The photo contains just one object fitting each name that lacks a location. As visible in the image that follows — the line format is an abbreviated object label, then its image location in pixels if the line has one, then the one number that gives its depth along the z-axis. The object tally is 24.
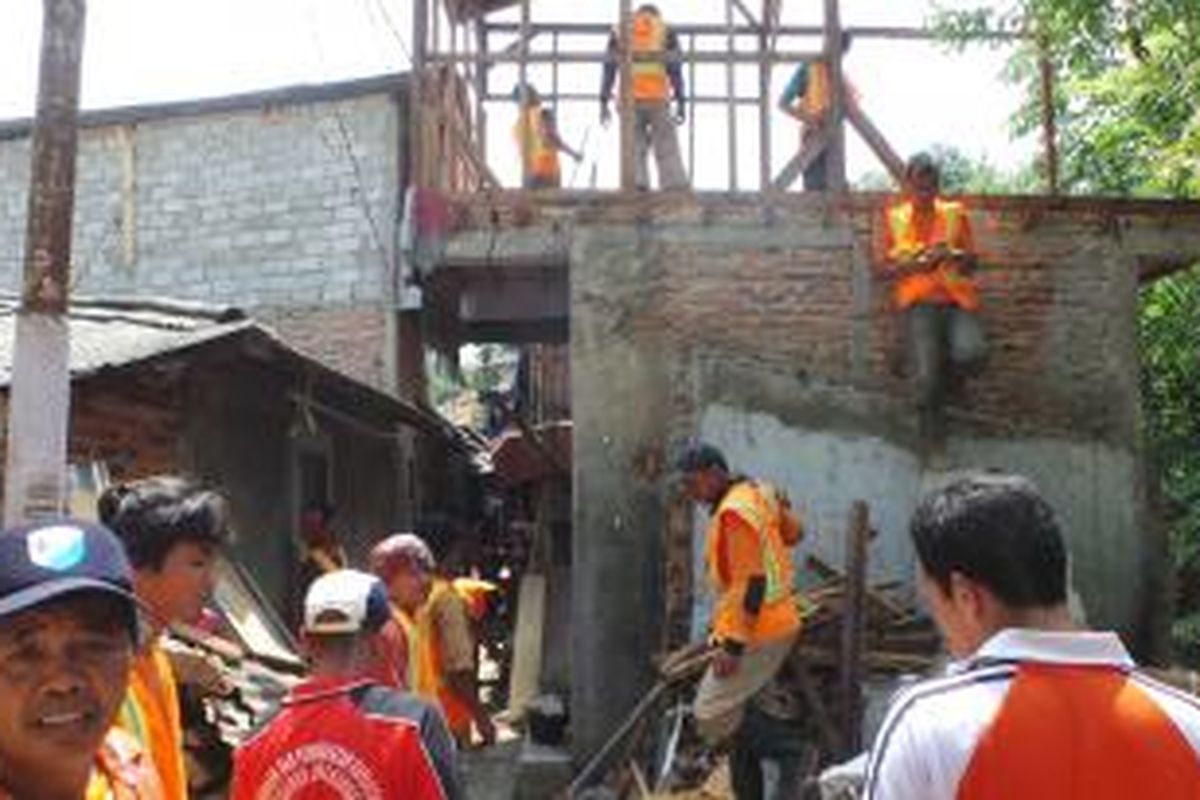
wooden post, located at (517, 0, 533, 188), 11.99
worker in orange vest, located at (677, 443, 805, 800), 7.90
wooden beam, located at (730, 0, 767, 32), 12.55
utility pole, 6.47
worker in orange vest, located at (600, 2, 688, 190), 12.05
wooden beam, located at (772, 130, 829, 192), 11.93
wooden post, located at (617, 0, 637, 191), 11.71
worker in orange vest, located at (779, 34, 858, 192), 11.97
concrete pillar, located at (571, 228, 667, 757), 11.11
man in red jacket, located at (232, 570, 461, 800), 3.87
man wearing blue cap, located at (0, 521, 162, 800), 2.15
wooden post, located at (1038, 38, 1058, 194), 12.38
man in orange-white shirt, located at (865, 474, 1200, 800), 2.61
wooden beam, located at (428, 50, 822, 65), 11.88
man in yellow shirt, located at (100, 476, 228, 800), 3.61
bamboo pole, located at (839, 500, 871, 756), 8.97
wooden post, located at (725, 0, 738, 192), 11.78
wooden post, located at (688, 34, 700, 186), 12.20
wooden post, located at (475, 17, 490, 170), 13.12
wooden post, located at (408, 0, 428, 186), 12.16
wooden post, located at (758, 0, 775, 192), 11.75
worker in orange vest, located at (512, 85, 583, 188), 12.23
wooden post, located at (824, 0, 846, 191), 11.89
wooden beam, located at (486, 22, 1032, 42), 11.90
